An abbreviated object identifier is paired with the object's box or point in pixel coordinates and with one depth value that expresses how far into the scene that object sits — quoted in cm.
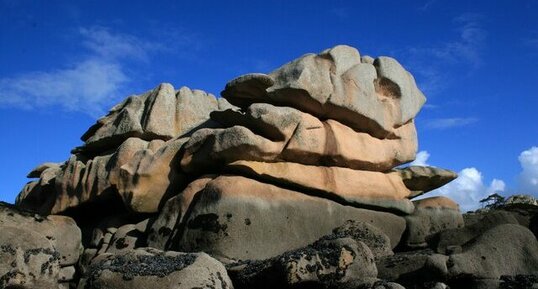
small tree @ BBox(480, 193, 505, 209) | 4072
